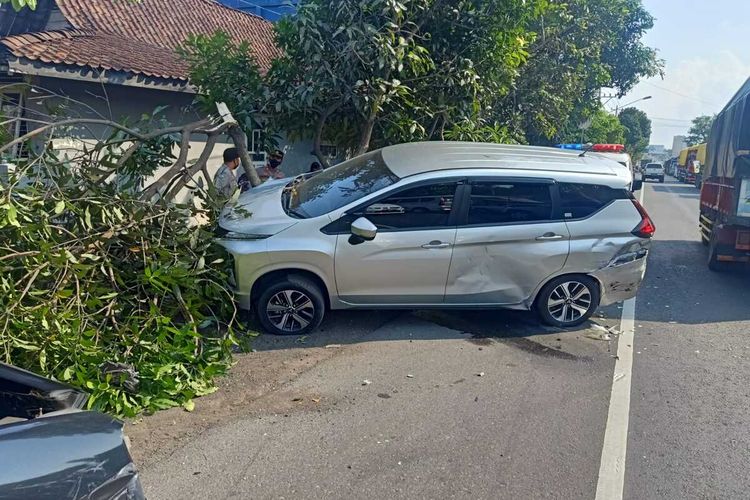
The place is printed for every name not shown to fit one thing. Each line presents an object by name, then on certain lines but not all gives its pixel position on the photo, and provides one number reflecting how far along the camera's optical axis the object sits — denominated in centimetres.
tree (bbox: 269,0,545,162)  796
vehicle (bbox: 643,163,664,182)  4812
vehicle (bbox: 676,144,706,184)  3768
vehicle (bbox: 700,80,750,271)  838
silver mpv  585
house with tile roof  834
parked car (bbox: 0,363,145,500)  187
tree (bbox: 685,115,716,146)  9946
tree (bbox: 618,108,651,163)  6769
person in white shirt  759
